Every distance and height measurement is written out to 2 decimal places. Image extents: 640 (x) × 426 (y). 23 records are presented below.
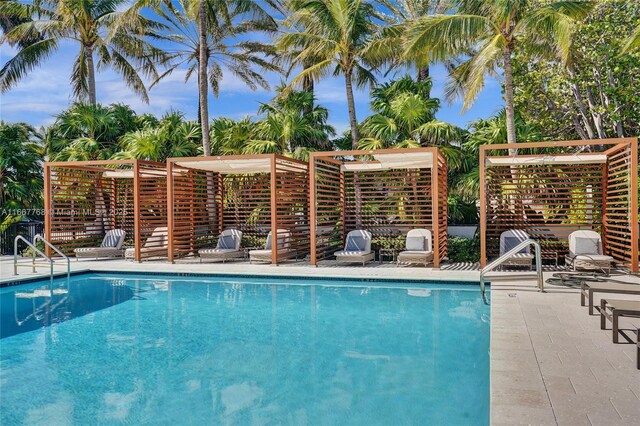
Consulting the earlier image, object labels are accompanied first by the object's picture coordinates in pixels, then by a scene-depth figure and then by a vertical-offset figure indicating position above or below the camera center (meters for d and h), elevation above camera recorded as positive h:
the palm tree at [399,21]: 16.20 +6.10
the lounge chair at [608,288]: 6.08 -0.86
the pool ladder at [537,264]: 7.74 -0.74
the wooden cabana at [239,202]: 13.60 +0.46
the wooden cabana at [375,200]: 13.53 +0.45
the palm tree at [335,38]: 16.03 +5.71
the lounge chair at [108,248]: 15.20 -0.86
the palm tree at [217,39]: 17.18 +7.03
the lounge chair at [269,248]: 13.32 -0.77
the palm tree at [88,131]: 18.40 +3.26
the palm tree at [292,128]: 16.33 +2.87
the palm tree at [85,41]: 20.86 +7.50
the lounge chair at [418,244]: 12.22 -0.67
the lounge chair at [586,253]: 10.39 -0.81
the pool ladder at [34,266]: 11.11 -1.01
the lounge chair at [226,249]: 13.98 -0.84
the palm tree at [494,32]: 12.48 +4.63
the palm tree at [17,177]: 16.80 +1.42
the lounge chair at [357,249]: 12.61 -0.81
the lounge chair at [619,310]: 4.79 -0.87
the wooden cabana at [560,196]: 10.80 +0.48
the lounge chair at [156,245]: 14.59 -0.77
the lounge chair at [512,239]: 12.09 -0.54
